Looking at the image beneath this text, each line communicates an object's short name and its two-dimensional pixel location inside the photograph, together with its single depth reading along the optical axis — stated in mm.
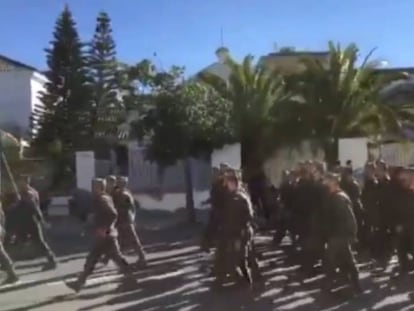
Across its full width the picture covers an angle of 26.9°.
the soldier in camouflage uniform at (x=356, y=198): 15125
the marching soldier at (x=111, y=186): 14805
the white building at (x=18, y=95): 43219
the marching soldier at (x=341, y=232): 11977
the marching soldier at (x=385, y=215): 14055
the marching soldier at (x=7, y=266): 13039
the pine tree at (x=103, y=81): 36875
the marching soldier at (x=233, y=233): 12453
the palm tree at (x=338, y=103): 26672
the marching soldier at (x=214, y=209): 13211
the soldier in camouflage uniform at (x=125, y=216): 15117
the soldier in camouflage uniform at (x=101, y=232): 12594
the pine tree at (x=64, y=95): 35853
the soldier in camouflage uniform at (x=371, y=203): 14719
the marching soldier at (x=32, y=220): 15125
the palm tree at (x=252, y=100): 25750
